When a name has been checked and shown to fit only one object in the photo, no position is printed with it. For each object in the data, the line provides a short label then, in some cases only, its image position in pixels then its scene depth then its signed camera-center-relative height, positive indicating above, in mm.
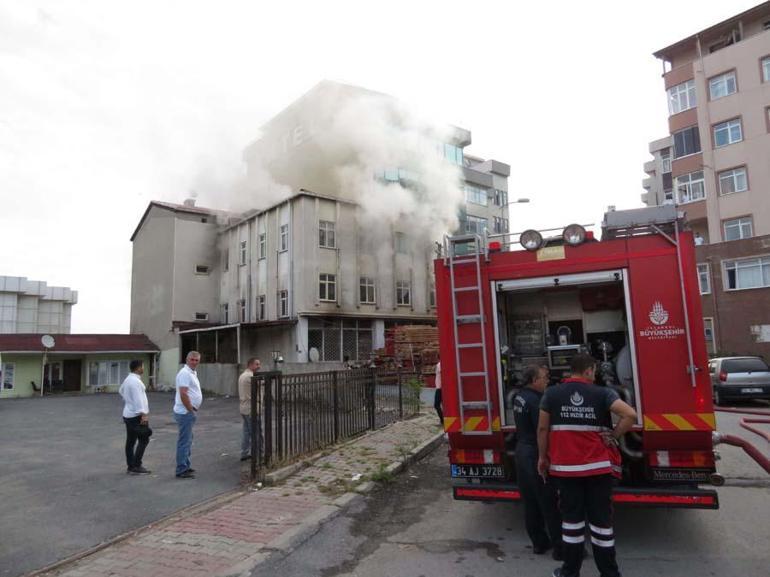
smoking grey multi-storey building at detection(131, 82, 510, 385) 25453 +4683
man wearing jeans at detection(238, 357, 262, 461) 7832 -747
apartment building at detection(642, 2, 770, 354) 23469 +8209
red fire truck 4336 +10
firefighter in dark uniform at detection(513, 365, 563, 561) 4203 -1099
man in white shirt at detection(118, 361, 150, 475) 7234 -882
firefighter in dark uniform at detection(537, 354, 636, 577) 3570 -811
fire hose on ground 5195 -1142
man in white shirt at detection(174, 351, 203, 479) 6949 -772
